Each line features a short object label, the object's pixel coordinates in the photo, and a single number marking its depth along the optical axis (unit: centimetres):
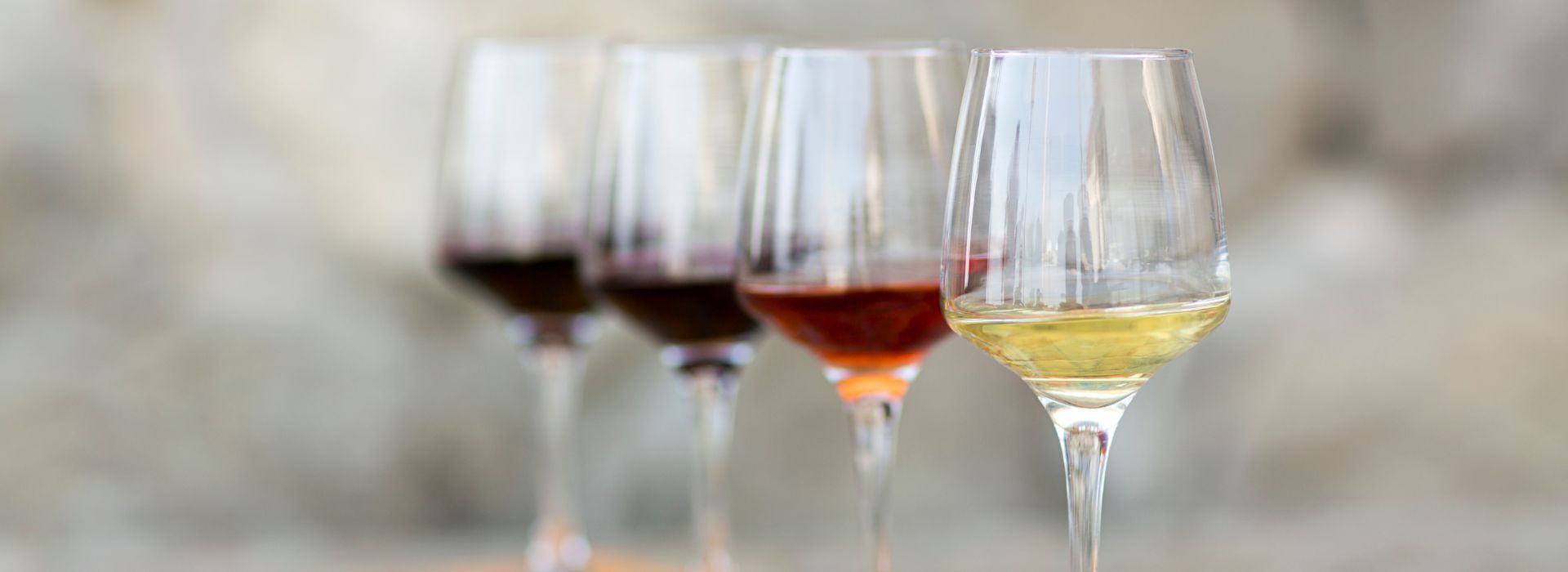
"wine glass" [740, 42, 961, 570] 131
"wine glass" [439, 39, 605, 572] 159
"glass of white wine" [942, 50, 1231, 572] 120
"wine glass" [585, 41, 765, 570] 145
